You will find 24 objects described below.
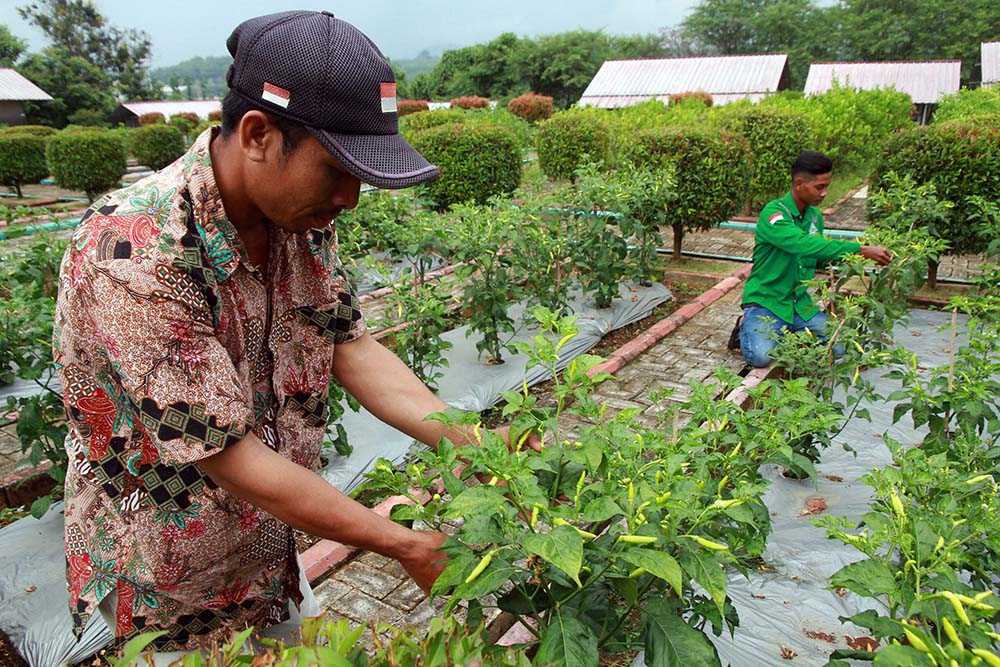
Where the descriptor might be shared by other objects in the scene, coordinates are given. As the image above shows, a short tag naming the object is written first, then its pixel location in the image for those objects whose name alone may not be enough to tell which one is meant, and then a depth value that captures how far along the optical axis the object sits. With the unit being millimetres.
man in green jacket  4746
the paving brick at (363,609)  2941
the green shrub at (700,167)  7691
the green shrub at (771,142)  9992
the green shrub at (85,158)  15219
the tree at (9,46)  34312
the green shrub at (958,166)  6508
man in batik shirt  1271
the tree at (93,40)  43344
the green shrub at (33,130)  19170
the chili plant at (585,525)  1263
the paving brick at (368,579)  3102
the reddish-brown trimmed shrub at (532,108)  25828
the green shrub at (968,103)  11656
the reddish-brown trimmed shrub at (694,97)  21766
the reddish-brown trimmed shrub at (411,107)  26109
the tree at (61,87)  31906
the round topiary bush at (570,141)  11977
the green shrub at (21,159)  16844
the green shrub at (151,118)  29219
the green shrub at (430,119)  14445
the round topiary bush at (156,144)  18859
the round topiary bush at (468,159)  10164
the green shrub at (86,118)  31312
